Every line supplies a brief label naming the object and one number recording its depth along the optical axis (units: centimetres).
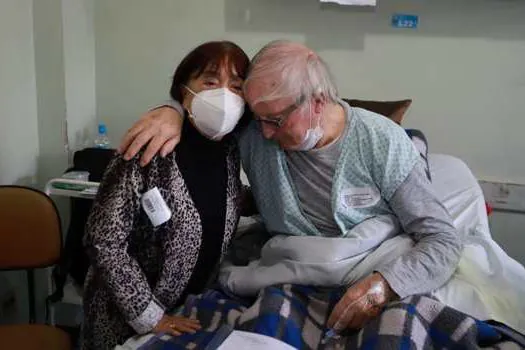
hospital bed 133
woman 128
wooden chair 191
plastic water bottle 271
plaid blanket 109
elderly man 129
